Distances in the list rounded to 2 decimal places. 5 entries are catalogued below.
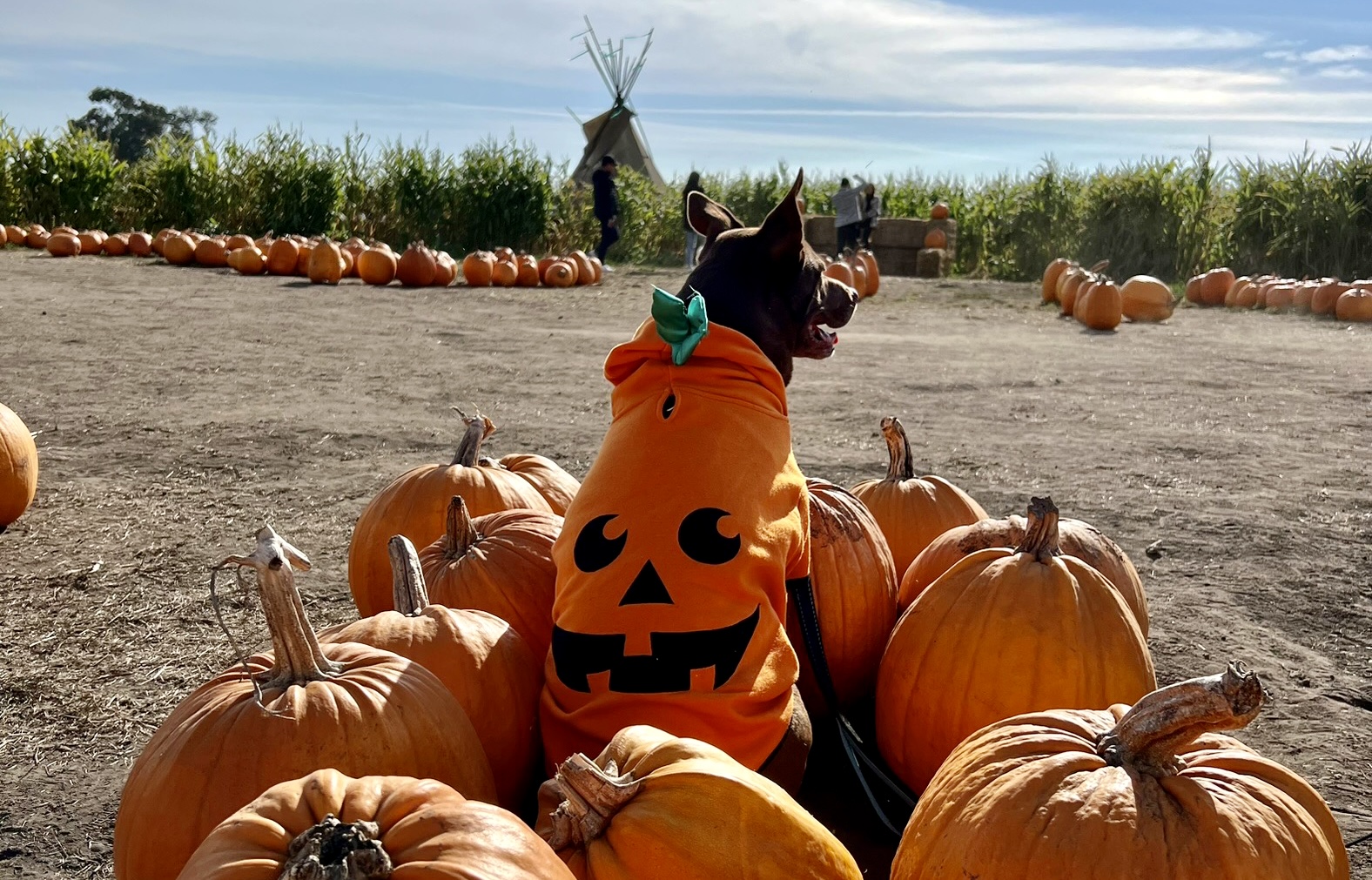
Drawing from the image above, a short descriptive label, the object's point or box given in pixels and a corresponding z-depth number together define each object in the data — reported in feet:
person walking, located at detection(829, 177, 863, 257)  87.35
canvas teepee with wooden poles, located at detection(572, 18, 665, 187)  149.69
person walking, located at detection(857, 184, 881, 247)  93.08
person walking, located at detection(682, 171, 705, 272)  79.36
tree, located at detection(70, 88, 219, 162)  287.28
